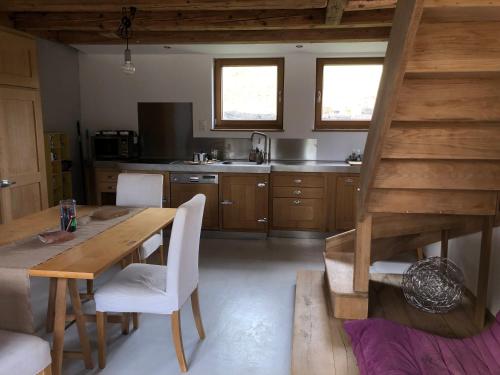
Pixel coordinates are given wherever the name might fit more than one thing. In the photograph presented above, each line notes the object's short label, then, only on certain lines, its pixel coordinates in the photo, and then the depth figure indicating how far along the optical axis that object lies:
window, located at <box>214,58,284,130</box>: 5.14
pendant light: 3.21
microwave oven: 5.14
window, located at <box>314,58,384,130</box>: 5.01
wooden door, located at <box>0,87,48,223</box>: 3.62
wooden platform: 2.23
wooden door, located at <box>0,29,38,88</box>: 3.57
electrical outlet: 5.29
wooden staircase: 1.54
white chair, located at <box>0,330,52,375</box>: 1.62
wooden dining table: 1.83
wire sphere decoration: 2.78
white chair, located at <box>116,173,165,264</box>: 3.24
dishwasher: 4.71
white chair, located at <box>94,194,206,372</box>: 2.14
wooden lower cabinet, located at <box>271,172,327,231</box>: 4.64
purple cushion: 1.98
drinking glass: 2.39
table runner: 1.82
